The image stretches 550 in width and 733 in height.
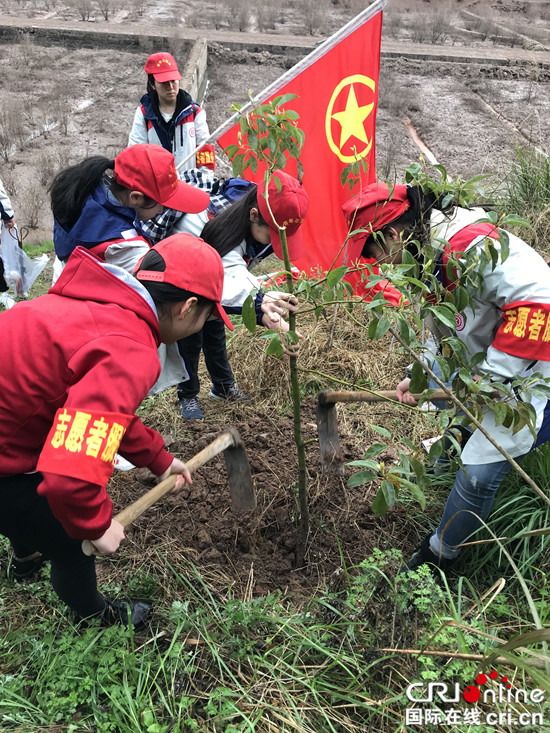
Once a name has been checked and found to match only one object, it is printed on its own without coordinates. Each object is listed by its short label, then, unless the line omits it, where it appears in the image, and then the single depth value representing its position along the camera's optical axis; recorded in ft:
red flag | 12.14
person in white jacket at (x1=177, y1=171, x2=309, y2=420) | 7.79
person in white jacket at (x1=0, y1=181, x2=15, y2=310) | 13.07
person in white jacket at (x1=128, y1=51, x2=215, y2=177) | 12.32
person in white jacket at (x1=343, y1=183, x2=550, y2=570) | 5.85
